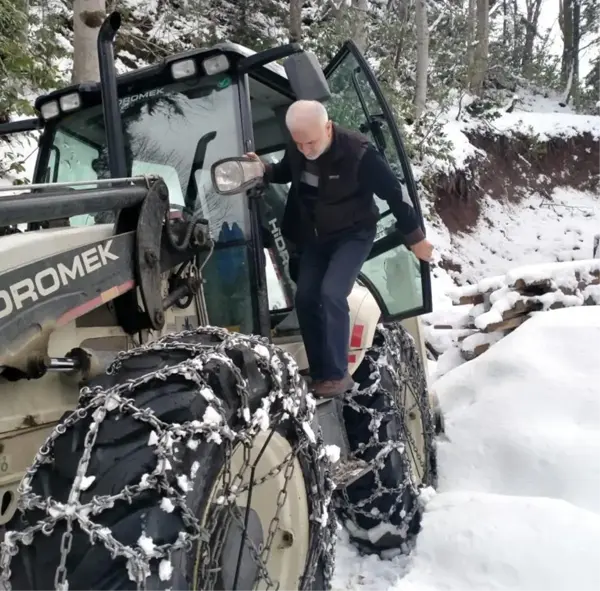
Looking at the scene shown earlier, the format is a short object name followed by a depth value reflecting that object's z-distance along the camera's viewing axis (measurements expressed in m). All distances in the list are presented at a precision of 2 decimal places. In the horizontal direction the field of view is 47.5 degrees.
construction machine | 1.59
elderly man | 2.90
